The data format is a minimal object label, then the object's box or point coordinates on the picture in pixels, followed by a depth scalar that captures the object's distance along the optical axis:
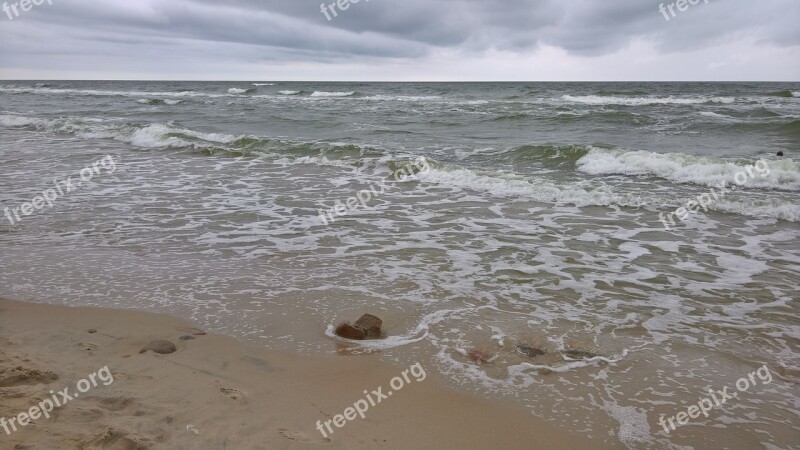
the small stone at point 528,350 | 4.02
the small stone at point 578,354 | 4.01
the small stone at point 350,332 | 4.23
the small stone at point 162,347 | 3.92
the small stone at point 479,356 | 3.94
